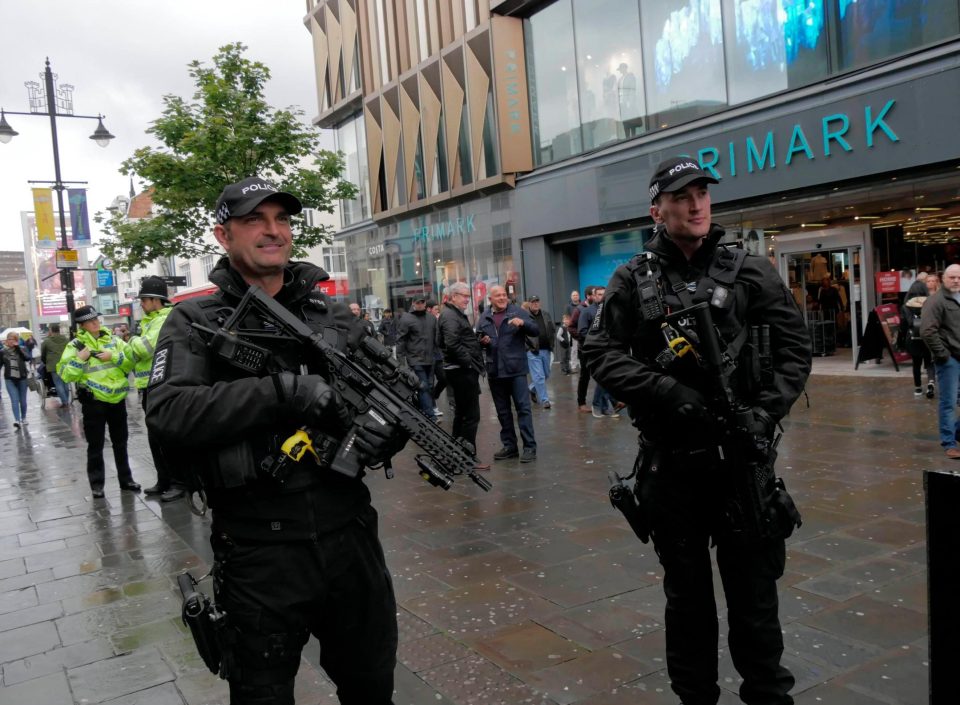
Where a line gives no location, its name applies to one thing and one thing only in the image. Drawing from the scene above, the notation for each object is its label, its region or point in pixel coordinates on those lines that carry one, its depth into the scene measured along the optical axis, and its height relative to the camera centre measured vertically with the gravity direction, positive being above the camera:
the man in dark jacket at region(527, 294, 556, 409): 12.36 -1.04
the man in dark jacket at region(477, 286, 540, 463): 8.32 -0.78
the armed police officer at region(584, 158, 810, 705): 2.62 -0.44
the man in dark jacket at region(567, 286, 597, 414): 11.27 -0.65
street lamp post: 16.77 +5.22
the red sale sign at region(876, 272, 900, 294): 14.36 -0.19
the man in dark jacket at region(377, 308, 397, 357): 21.09 -0.56
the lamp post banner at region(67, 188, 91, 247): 19.86 +3.11
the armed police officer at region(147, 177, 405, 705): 2.10 -0.53
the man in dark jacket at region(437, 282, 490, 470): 8.12 -0.60
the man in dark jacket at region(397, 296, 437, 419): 10.34 -0.43
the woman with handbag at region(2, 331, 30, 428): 14.84 -0.69
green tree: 14.11 +3.22
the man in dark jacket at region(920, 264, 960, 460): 7.12 -0.62
